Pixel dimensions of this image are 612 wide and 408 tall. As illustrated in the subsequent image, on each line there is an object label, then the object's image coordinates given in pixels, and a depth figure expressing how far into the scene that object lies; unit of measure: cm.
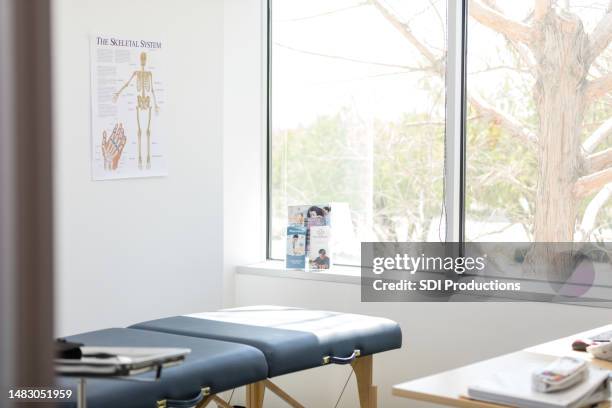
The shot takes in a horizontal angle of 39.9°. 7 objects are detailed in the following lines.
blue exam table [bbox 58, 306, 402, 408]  238
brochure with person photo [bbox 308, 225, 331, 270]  406
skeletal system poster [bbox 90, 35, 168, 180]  358
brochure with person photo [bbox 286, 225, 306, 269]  410
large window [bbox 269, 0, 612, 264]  340
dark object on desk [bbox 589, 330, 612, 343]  227
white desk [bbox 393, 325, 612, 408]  170
